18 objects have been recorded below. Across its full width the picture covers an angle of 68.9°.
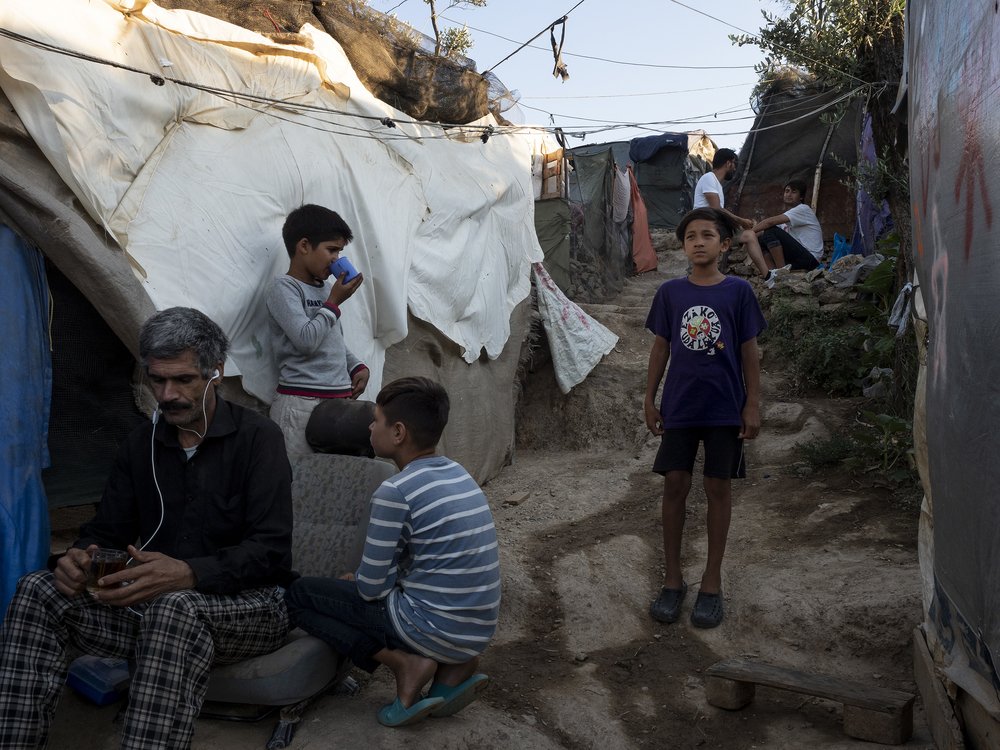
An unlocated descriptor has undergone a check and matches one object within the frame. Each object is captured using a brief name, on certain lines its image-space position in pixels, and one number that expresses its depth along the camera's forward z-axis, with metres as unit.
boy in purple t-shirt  3.08
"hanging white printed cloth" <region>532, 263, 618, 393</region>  6.67
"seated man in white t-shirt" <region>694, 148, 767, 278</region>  7.23
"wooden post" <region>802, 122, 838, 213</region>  9.63
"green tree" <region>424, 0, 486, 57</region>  5.10
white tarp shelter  2.73
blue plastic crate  2.34
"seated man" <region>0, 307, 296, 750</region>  1.89
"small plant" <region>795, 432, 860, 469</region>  4.60
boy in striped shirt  2.20
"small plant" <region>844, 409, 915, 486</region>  4.06
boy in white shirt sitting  7.66
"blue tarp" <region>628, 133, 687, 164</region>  13.73
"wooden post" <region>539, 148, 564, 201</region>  9.86
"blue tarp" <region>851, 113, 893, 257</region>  7.26
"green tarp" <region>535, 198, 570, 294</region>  8.71
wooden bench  2.17
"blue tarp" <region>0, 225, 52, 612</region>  2.44
